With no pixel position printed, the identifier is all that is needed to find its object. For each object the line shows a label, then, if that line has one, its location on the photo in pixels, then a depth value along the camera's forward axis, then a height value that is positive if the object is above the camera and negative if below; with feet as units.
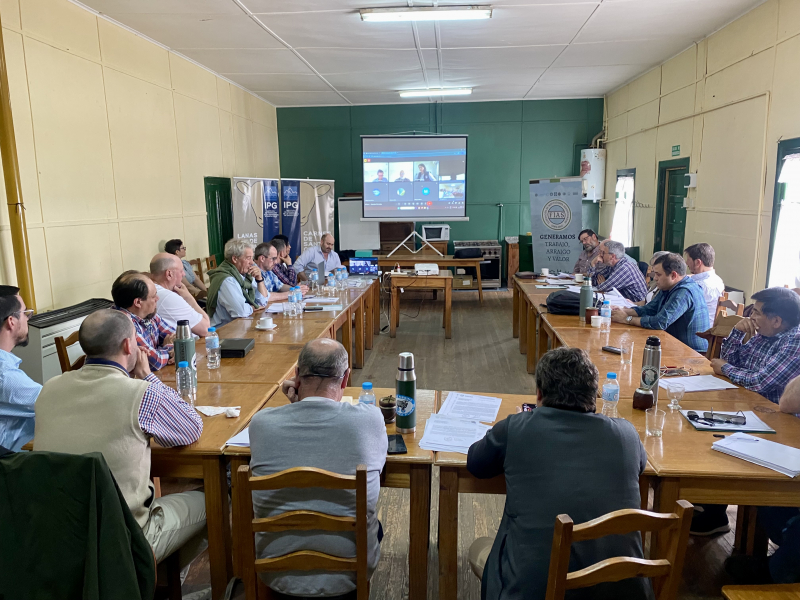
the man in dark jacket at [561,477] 4.96 -2.52
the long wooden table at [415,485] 6.52 -3.37
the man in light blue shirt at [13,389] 6.92 -2.31
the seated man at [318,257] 22.86 -2.42
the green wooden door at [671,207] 20.97 -0.49
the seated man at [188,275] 18.63 -2.60
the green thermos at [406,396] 7.11 -2.52
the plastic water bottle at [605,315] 12.77 -2.70
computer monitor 22.31 -2.70
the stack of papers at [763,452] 6.11 -2.91
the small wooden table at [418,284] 21.62 -3.35
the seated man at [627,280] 17.13 -2.59
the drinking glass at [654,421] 7.08 -2.95
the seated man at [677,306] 12.05 -2.39
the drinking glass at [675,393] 7.86 -2.89
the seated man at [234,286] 14.05 -2.20
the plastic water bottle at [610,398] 7.60 -2.73
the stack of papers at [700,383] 8.61 -2.91
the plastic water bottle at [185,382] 8.32 -2.69
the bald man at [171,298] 11.32 -1.97
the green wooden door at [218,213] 23.25 -0.58
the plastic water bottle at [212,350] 9.91 -2.67
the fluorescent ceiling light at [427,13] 14.83 +4.86
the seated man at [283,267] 19.97 -2.43
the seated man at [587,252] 21.42 -2.13
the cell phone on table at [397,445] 6.56 -2.91
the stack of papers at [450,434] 6.72 -2.94
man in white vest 5.89 -2.30
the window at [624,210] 26.63 -0.71
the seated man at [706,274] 14.16 -2.00
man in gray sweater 5.48 -2.53
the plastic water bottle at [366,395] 7.55 -2.66
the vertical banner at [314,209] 28.89 -0.55
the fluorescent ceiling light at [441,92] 28.19 +5.23
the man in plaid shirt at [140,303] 9.30 -1.72
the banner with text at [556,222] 25.32 -1.19
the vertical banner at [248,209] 25.07 -0.46
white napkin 7.66 -2.88
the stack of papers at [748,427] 7.04 -2.91
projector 22.54 -2.86
